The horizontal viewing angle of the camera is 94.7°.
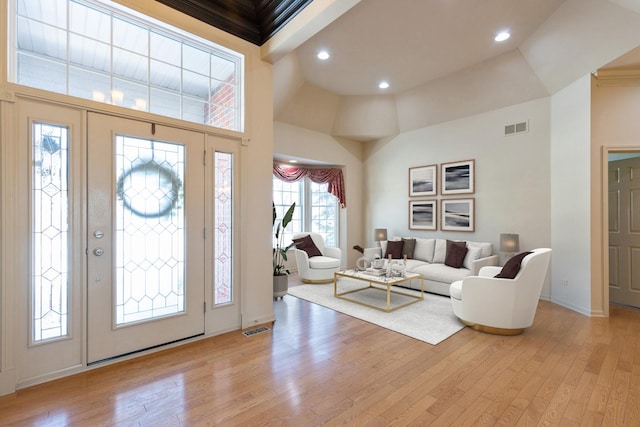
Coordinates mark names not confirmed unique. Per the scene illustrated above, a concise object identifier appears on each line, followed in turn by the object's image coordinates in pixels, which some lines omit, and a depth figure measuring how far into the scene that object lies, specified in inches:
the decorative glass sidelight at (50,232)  92.7
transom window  95.3
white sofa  186.9
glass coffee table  164.4
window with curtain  274.7
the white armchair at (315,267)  226.2
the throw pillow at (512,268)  126.3
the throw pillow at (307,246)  243.0
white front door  102.3
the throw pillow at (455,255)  203.5
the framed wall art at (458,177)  221.1
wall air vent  194.7
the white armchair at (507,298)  124.0
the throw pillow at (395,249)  235.6
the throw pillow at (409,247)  237.1
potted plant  182.5
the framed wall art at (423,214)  241.9
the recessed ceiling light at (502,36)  155.4
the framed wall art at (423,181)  241.0
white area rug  134.6
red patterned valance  273.1
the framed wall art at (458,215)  221.3
